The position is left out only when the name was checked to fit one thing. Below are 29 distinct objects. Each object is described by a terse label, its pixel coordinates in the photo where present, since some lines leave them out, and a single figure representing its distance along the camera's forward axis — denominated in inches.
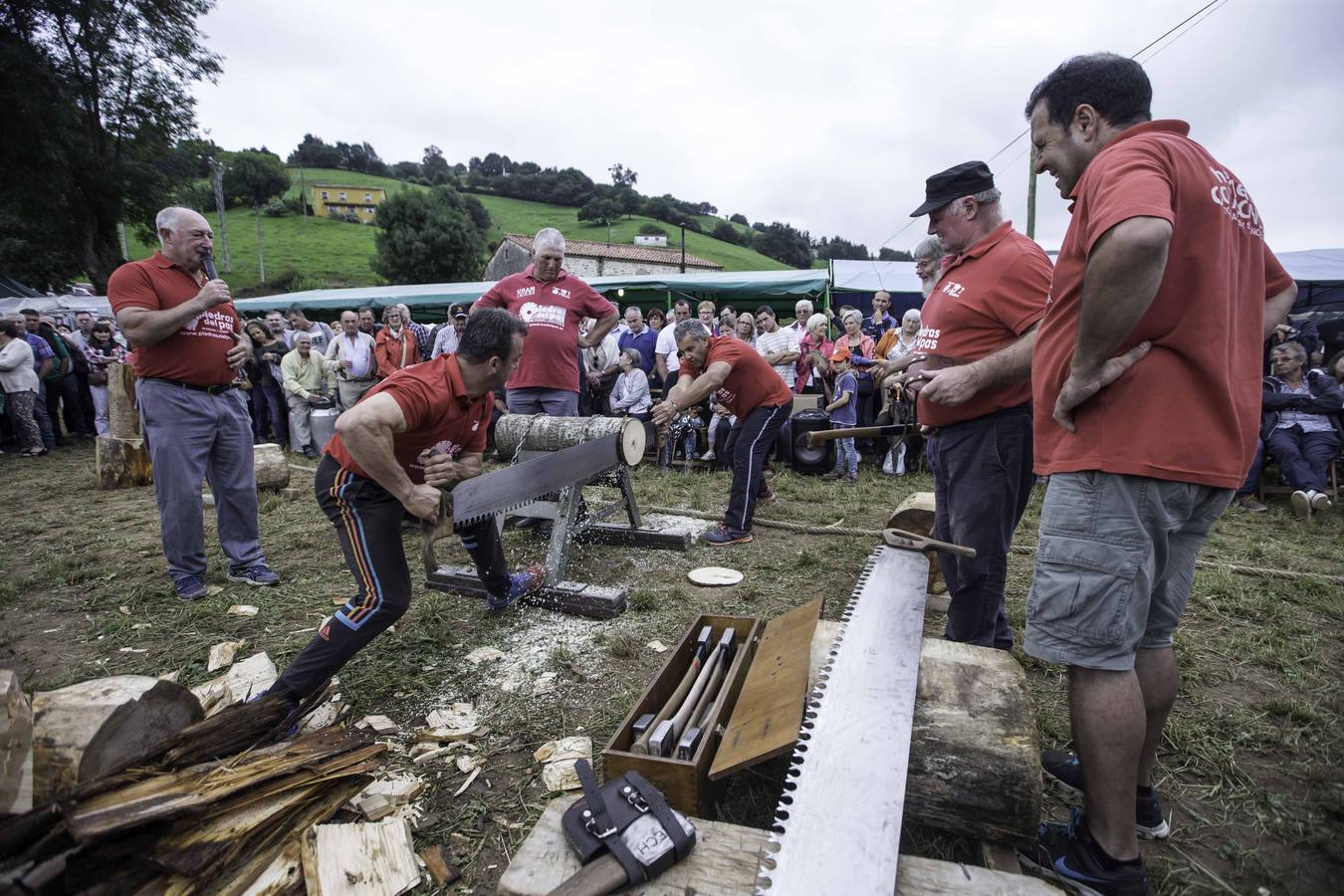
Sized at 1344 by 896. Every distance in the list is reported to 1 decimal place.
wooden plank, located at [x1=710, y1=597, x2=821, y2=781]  72.4
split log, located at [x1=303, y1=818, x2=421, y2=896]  72.7
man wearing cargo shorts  59.2
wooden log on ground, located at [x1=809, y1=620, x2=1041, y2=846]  69.2
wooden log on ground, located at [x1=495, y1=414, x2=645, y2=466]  189.9
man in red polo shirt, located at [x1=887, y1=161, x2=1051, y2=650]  95.0
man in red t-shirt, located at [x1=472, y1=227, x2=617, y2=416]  192.1
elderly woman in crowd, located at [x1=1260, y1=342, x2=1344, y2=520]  230.7
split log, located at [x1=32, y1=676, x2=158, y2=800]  70.2
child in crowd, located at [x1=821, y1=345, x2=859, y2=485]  298.7
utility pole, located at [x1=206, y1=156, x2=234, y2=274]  1614.3
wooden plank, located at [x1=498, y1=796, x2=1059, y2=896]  59.4
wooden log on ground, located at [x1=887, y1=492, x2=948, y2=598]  143.0
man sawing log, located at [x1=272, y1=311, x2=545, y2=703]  97.2
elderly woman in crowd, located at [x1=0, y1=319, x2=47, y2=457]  360.2
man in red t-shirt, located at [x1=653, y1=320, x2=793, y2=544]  193.2
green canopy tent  498.3
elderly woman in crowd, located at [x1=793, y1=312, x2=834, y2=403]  348.8
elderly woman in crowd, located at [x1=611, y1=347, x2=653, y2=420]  340.5
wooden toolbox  74.0
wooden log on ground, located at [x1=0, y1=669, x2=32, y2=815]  61.7
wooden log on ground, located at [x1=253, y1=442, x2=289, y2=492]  265.9
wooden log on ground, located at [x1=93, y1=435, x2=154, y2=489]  274.5
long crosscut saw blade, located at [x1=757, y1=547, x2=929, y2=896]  55.4
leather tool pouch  61.5
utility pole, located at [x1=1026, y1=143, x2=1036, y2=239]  568.1
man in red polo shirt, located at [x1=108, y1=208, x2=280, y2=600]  140.9
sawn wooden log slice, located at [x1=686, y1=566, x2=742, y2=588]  167.9
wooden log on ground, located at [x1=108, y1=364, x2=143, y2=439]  271.9
